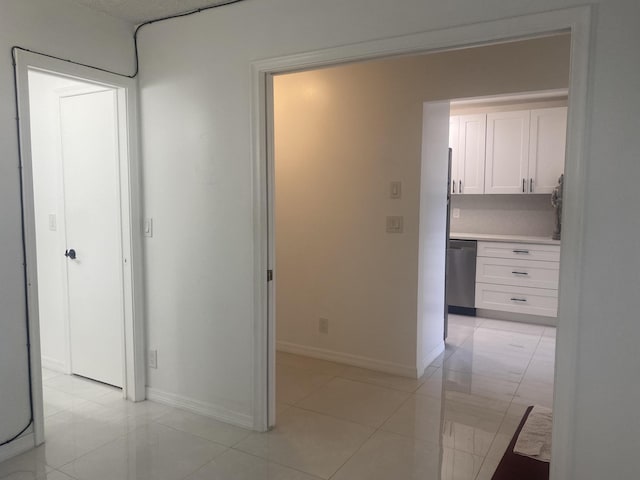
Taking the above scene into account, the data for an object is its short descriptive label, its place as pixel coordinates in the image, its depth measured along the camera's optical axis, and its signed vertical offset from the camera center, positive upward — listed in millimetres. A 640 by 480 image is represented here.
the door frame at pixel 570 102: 1862 +382
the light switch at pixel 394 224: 3580 -183
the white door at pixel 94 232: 3170 -235
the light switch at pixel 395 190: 3562 +70
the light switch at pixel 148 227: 3129 -188
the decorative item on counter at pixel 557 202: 5082 -19
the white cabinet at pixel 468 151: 5469 +558
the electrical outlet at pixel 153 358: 3201 -1070
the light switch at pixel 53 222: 3586 -184
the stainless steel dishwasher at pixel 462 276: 5391 -860
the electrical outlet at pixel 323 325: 3996 -1052
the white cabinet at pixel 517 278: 4980 -830
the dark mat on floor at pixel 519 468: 2322 -1334
